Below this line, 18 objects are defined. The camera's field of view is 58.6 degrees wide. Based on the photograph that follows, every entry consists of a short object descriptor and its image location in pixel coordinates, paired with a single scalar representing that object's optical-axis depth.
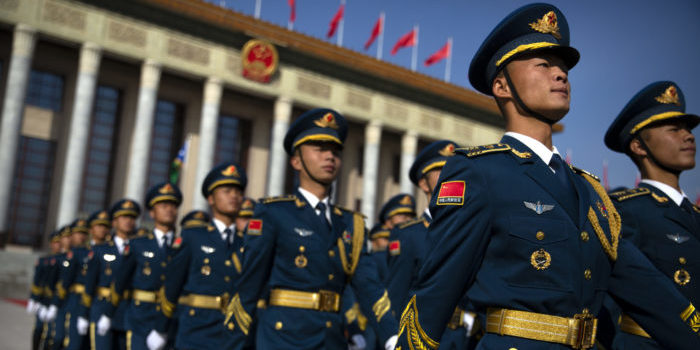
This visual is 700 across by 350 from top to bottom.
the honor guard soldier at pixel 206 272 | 6.12
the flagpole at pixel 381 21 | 33.81
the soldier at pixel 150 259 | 7.82
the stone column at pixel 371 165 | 34.09
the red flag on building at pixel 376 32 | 33.81
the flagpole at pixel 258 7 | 31.21
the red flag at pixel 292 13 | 31.52
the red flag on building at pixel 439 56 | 35.41
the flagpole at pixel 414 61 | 35.81
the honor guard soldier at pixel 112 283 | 8.32
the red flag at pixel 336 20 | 33.09
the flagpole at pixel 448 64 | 35.53
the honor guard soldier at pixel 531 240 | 2.18
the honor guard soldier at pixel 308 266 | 4.19
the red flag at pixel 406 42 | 33.97
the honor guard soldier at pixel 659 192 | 3.37
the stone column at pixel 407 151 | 35.31
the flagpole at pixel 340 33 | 33.04
